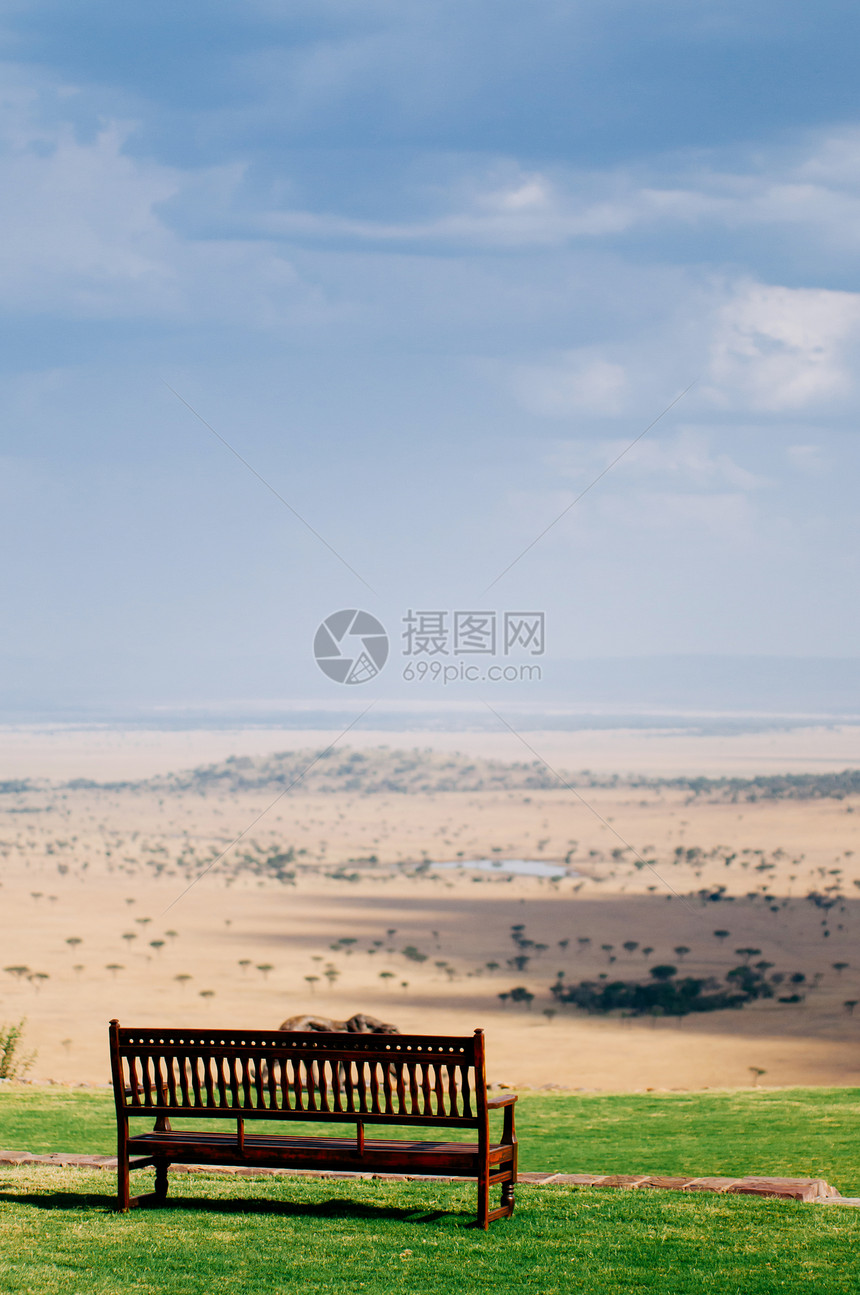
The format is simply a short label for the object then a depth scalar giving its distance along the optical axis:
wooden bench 11.84
